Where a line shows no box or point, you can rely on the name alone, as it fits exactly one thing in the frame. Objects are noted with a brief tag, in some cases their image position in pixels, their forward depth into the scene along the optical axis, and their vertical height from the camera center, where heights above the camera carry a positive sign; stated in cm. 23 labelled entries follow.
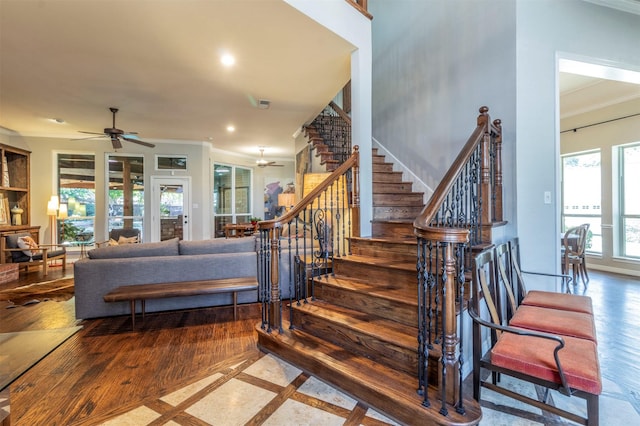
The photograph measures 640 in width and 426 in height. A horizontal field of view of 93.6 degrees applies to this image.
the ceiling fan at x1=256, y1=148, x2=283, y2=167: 829 +136
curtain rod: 506 +160
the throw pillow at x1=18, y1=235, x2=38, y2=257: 562 -60
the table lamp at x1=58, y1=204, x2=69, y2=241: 659 +2
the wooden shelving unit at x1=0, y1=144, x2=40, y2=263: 632 +52
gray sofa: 331 -65
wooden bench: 307 -82
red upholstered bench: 141 -75
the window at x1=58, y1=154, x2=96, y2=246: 723 +39
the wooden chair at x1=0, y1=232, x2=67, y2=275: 557 -79
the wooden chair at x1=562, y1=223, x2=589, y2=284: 429 -61
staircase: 170 -87
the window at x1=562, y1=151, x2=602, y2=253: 566 +33
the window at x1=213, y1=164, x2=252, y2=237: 911 +54
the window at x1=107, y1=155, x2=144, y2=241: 749 +52
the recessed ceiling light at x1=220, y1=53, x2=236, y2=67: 343 +179
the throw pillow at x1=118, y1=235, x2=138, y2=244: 589 -55
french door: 773 +12
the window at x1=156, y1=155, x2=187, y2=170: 781 +133
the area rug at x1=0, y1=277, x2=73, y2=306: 405 -115
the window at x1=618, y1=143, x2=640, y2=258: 510 +17
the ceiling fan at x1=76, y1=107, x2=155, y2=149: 486 +129
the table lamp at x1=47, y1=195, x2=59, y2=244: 649 -2
